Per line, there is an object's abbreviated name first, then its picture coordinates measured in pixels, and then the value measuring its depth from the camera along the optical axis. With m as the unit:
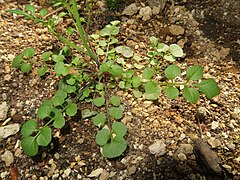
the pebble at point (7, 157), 0.17
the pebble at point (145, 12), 0.23
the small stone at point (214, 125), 0.18
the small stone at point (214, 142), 0.17
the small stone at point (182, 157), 0.16
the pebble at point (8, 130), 0.17
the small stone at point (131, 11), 0.23
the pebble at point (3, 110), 0.18
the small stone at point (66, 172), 0.16
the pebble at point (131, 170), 0.16
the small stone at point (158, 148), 0.17
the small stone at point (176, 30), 0.22
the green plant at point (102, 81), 0.16
